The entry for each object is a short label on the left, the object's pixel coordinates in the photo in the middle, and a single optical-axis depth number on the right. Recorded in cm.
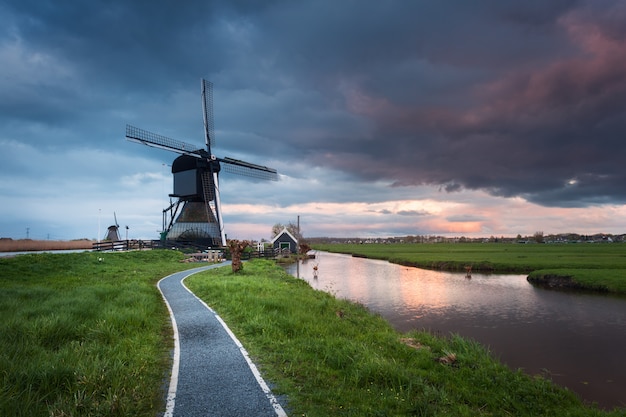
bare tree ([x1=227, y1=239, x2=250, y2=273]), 2789
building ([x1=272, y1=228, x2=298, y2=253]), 7419
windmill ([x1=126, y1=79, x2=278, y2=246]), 5391
